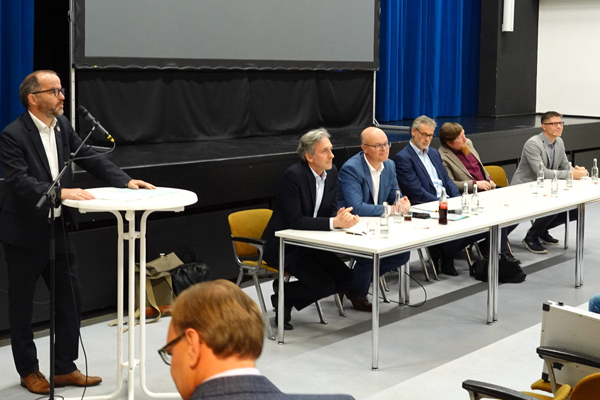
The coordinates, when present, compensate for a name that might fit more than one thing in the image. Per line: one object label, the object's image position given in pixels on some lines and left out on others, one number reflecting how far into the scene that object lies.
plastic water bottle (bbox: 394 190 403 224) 4.40
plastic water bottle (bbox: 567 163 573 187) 5.75
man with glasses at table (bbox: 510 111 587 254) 6.21
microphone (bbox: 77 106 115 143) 3.01
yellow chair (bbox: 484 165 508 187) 6.52
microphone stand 2.93
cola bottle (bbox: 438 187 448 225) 4.35
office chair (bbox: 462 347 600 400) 2.19
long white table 3.88
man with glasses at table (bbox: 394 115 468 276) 5.30
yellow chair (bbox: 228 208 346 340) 4.34
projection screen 5.80
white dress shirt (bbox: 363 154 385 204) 4.80
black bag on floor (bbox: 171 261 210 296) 4.64
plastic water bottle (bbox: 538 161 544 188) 5.77
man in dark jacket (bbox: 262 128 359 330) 4.25
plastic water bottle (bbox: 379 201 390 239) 4.03
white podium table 2.96
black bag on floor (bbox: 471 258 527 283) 5.49
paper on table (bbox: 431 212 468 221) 4.52
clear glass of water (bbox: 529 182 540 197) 5.47
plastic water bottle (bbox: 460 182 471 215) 4.75
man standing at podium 3.29
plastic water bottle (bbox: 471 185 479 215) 4.73
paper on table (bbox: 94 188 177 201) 3.09
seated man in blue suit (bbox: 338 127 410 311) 4.65
